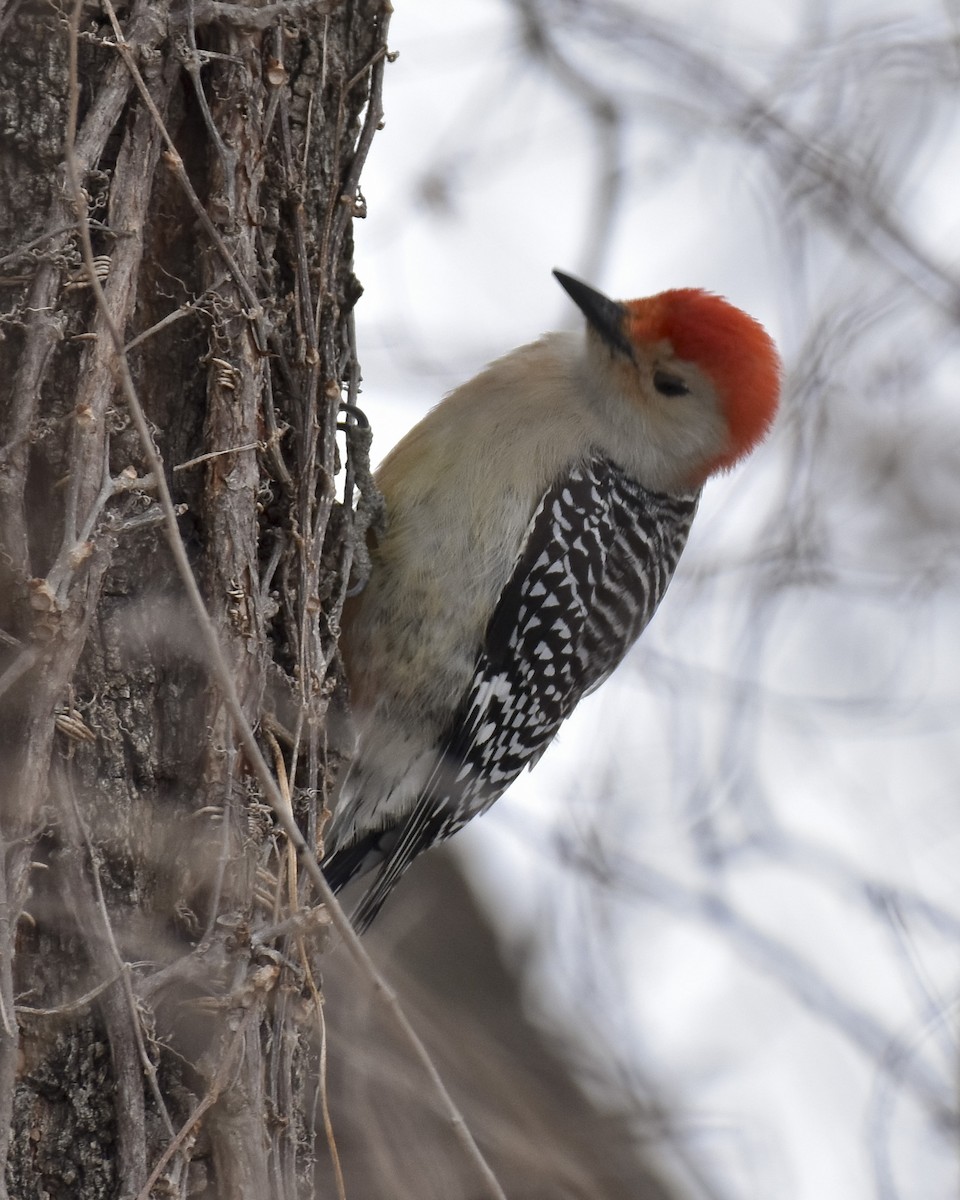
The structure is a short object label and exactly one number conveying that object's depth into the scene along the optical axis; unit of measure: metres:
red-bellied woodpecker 7.60
